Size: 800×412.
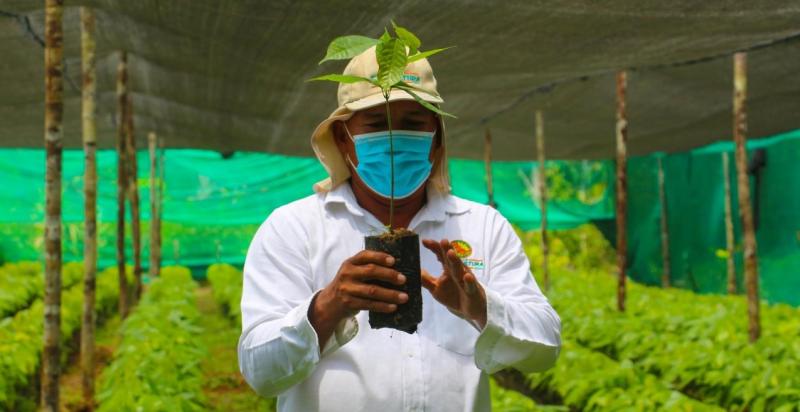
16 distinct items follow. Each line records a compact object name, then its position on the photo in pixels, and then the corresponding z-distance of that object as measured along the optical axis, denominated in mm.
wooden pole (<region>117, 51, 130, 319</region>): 6711
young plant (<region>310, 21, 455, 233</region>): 1580
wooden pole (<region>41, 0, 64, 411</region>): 3873
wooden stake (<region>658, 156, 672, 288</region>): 13602
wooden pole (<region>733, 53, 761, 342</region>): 6234
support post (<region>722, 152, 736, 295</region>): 10883
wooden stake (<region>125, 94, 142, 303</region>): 8875
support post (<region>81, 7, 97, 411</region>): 5191
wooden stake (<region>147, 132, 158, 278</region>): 11055
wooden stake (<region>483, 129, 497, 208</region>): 10227
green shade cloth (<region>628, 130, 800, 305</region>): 10797
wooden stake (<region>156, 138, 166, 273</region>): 12152
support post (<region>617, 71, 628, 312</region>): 7020
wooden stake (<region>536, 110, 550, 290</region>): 8953
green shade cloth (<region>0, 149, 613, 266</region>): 13062
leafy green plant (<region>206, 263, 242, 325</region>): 9562
